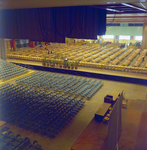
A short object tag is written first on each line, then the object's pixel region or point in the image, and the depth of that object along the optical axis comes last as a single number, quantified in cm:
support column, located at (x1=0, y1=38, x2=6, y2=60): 2171
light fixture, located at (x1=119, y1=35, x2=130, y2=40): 3925
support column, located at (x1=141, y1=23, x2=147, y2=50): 2991
